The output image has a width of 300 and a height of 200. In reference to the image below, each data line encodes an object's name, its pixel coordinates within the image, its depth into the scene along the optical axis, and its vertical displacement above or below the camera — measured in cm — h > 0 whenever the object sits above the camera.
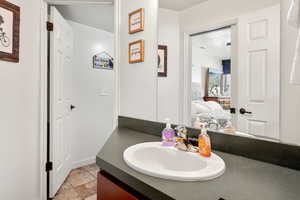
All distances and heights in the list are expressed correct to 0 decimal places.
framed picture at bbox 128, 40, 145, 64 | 147 +42
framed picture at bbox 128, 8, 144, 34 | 146 +69
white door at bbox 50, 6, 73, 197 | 185 -1
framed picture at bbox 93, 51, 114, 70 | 275 +62
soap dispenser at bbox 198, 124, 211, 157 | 77 -22
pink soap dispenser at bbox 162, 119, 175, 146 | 97 -23
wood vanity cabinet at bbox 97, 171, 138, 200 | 65 -38
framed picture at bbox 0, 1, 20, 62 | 141 +58
